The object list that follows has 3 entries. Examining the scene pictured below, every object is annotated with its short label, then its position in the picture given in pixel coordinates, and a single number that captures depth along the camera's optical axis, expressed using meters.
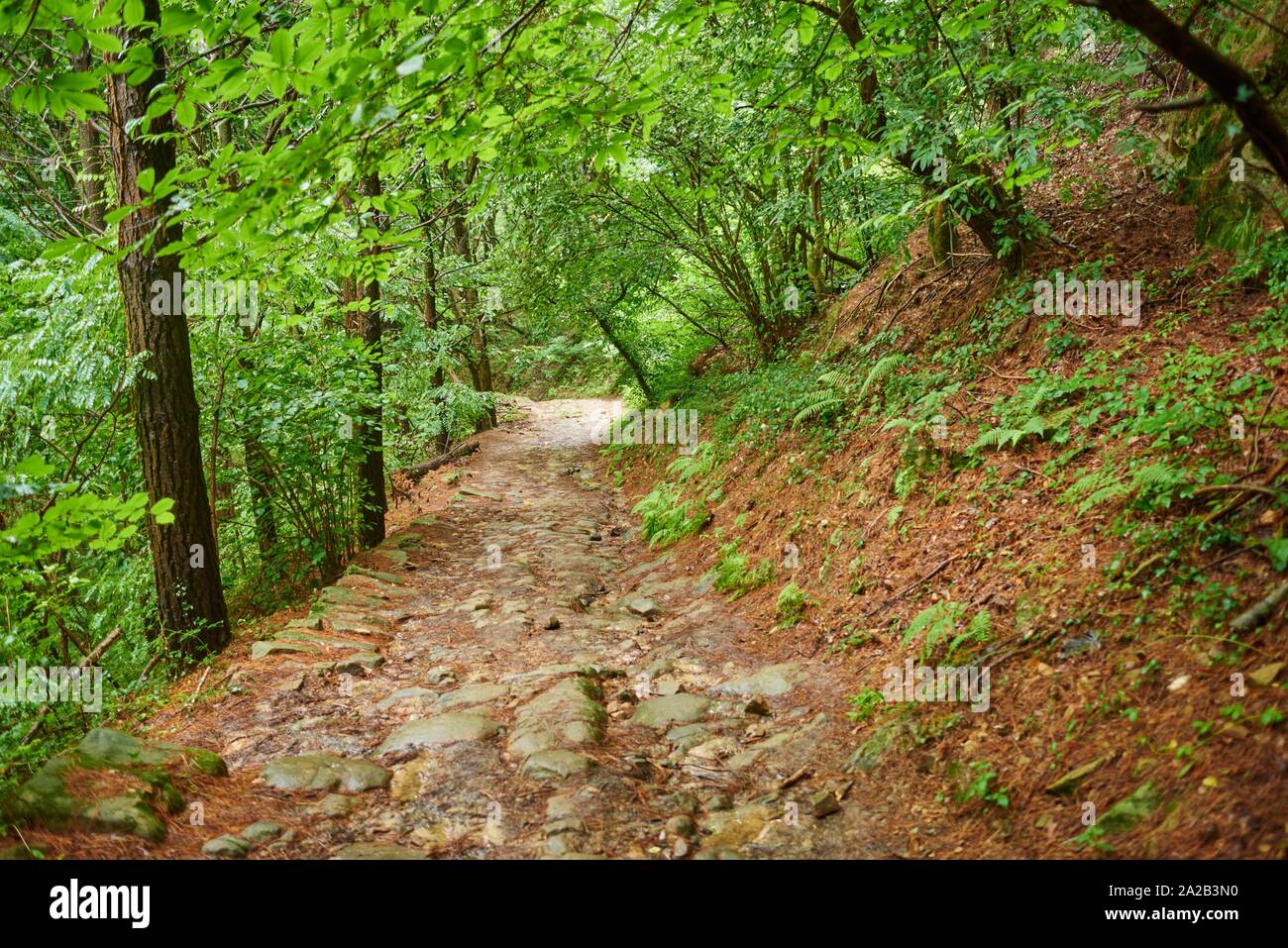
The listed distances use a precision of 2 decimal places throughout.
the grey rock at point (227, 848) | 3.26
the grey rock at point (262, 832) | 3.48
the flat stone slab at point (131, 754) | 3.73
